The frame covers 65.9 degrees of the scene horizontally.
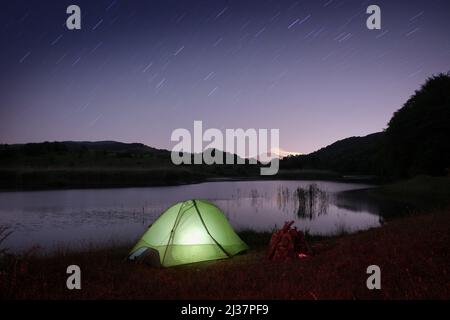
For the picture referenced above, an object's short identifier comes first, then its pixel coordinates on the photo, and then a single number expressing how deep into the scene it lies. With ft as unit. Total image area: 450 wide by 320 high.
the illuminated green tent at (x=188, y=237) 40.63
